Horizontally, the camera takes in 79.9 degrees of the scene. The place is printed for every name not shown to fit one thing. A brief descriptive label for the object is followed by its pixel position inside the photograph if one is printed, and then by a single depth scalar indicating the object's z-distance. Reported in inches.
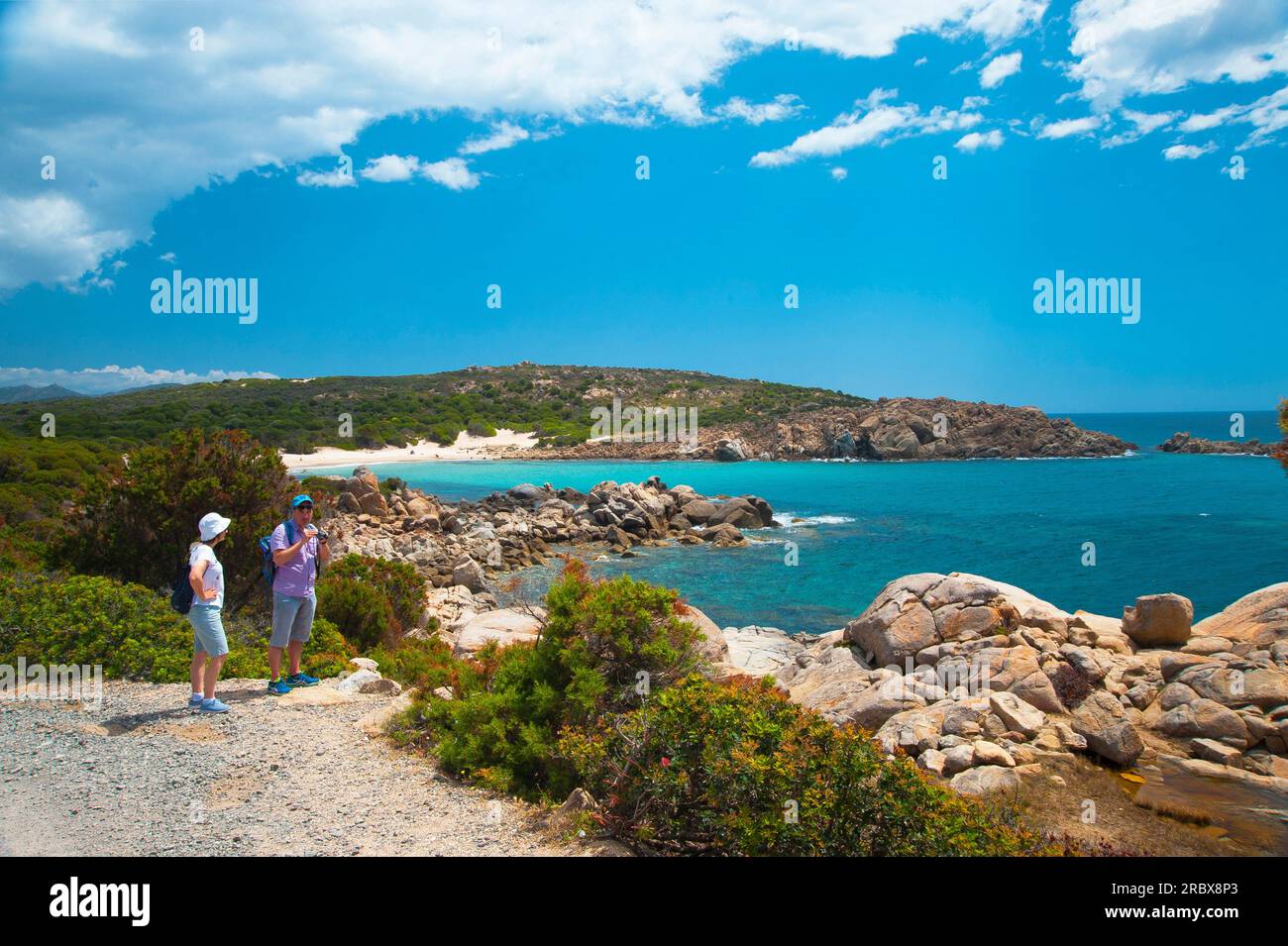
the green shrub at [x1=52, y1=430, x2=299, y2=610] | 453.1
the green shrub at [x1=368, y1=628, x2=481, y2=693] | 295.3
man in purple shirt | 314.0
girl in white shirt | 274.7
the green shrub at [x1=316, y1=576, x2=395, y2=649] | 489.4
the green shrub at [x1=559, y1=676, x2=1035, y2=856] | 173.9
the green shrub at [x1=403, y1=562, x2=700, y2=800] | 240.4
